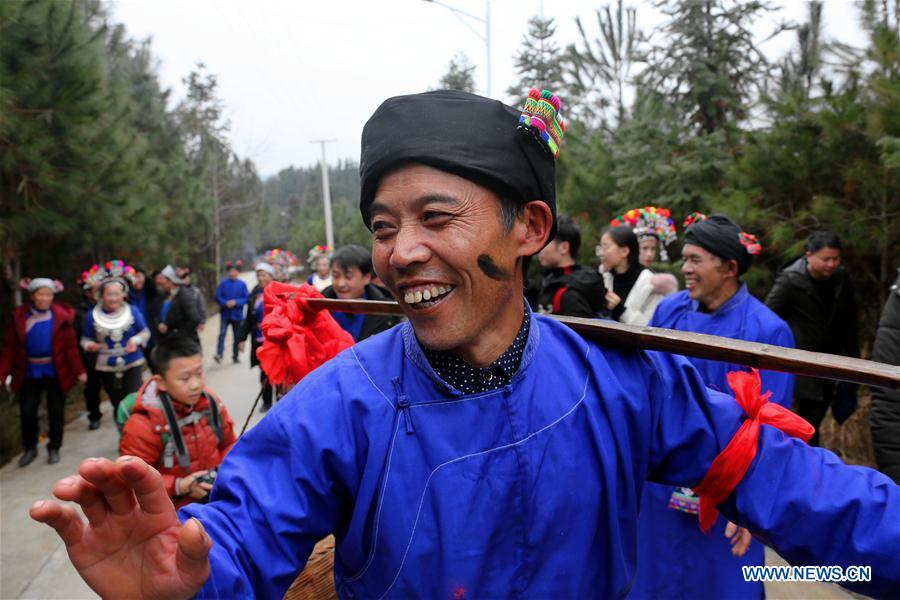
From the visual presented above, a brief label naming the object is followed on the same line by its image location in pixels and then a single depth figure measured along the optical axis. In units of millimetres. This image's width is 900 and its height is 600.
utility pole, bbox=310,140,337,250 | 27188
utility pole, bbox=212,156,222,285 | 22562
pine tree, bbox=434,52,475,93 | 24469
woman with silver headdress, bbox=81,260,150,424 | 6574
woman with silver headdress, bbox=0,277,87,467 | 6180
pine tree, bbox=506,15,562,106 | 19891
